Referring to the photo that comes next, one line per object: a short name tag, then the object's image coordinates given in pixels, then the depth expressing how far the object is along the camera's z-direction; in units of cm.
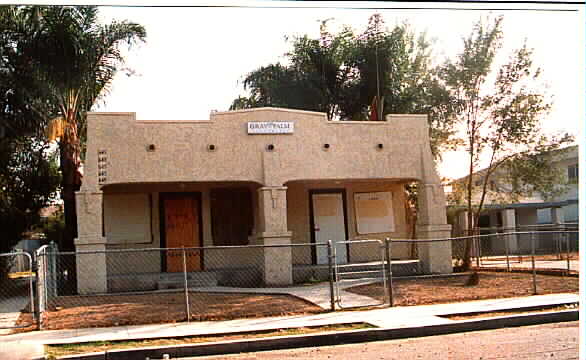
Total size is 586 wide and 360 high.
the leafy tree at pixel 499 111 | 2180
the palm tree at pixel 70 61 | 1844
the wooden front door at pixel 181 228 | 2000
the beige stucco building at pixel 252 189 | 1769
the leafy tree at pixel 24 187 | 2498
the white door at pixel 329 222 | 2131
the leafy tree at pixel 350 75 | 2675
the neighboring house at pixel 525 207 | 2548
